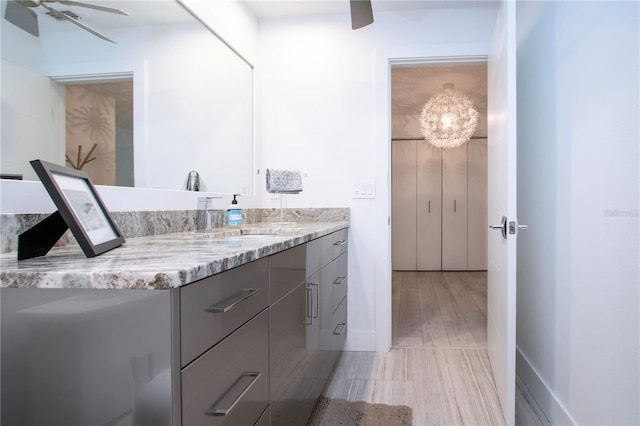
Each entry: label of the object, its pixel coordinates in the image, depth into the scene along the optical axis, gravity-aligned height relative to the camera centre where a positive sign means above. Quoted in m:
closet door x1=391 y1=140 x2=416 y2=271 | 5.90 +0.04
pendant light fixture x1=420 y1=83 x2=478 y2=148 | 4.05 +0.94
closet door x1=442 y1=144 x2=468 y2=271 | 5.79 -0.02
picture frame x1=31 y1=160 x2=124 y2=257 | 0.91 +0.00
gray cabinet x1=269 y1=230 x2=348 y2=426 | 1.26 -0.48
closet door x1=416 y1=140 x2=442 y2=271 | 5.85 +0.00
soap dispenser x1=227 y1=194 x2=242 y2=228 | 2.01 -0.04
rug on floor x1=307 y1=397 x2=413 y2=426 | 1.76 -0.96
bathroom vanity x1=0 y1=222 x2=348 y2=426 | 0.68 -0.24
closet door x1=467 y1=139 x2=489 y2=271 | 5.71 +0.04
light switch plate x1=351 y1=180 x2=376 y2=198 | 2.72 +0.13
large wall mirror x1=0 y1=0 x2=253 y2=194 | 1.09 +0.42
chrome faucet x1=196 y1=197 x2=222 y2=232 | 1.93 -0.03
